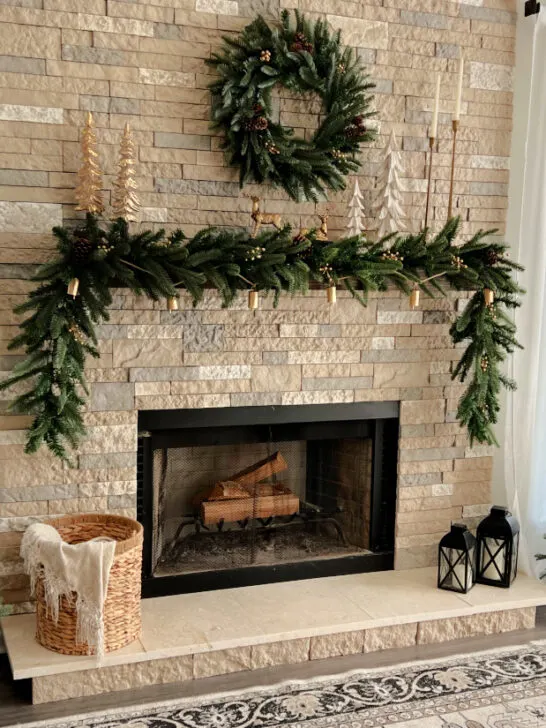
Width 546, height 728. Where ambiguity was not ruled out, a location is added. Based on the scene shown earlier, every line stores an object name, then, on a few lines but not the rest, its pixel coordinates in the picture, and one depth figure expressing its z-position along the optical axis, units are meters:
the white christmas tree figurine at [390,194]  2.89
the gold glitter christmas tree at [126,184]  2.56
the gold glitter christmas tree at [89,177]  2.53
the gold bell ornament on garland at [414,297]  2.86
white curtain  3.10
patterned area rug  2.34
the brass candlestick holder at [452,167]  2.90
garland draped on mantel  2.45
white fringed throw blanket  2.40
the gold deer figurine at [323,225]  2.78
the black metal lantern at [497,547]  3.03
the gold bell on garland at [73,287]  2.40
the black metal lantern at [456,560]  2.98
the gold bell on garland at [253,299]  2.64
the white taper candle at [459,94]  2.84
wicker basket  2.44
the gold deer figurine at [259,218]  2.73
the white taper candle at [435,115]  2.88
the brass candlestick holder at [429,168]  2.92
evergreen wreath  2.67
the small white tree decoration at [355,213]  2.88
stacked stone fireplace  2.71
